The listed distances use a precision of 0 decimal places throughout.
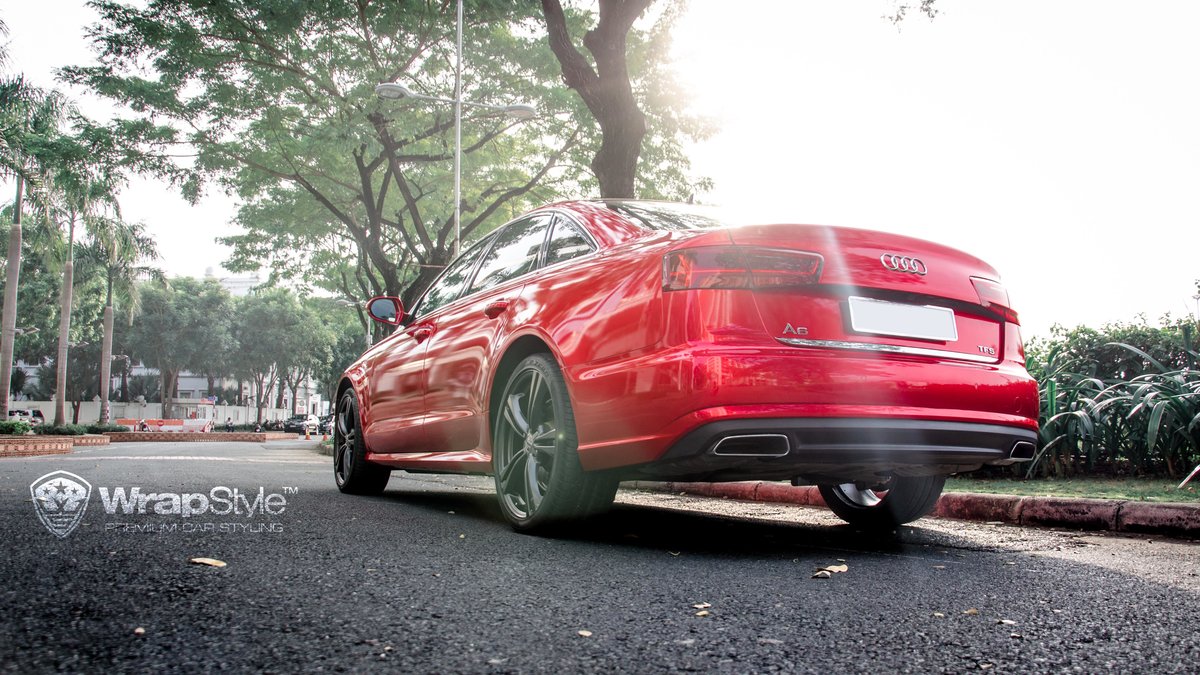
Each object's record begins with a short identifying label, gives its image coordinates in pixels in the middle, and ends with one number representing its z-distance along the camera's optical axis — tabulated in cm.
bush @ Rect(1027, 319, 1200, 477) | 631
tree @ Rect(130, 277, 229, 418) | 4997
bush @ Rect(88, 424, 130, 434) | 3476
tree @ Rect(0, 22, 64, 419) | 1933
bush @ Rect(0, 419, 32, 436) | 1956
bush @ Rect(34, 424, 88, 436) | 2800
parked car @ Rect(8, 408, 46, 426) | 5068
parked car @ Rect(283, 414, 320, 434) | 5878
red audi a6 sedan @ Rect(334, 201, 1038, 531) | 327
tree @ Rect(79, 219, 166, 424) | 3228
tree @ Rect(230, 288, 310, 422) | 5266
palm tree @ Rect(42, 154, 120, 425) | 1784
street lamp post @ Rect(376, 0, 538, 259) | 1769
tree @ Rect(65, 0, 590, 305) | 1608
